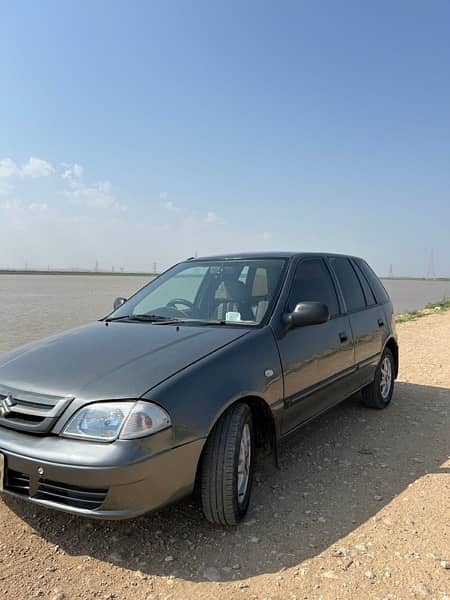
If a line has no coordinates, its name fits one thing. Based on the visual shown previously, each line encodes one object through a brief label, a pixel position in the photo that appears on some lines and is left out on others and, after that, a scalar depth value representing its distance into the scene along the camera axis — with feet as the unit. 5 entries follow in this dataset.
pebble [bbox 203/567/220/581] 7.98
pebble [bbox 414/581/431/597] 7.55
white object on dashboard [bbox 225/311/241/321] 11.64
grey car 7.79
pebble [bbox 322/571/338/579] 7.95
